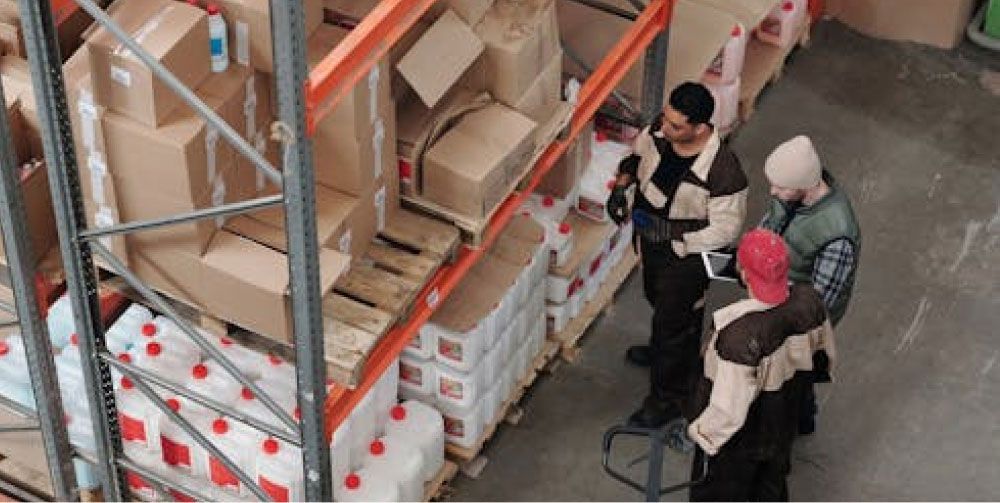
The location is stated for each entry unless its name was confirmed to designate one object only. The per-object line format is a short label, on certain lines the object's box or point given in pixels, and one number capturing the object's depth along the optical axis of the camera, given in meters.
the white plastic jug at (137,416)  7.43
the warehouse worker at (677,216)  7.62
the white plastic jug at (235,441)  7.31
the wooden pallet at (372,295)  6.69
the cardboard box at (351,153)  6.55
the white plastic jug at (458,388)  7.93
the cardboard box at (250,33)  6.12
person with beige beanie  7.39
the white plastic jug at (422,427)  7.83
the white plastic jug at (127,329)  7.59
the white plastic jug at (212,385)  7.35
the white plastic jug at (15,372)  7.65
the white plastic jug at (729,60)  9.67
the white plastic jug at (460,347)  7.77
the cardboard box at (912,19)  11.17
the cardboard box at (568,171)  8.43
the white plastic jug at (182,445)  7.40
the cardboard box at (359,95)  6.43
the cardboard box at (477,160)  7.05
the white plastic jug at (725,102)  9.88
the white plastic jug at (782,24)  10.49
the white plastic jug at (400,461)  7.64
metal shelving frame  5.77
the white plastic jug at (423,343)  7.84
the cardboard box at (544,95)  7.48
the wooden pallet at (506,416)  8.21
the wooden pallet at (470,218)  7.16
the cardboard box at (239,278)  6.45
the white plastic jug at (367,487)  7.48
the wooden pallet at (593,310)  8.86
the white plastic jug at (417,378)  7.99
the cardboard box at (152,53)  6.02
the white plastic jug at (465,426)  8.05
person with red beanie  6.92
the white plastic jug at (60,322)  7.71
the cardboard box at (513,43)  7.21
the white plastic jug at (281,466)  7.24
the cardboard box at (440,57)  6.72
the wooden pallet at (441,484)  8.00
